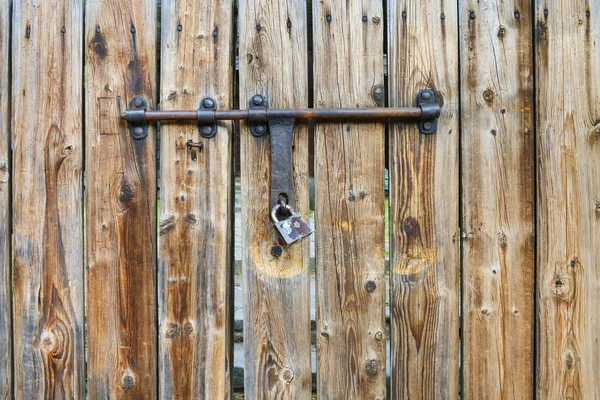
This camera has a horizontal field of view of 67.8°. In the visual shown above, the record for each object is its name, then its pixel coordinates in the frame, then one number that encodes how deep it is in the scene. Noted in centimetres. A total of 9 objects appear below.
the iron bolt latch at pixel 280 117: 130
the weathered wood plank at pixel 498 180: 133
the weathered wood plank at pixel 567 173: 133
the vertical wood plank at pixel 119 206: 136
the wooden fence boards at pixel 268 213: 135
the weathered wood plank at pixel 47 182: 136
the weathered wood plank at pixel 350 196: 134
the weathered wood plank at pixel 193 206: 135
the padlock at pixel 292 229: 125
